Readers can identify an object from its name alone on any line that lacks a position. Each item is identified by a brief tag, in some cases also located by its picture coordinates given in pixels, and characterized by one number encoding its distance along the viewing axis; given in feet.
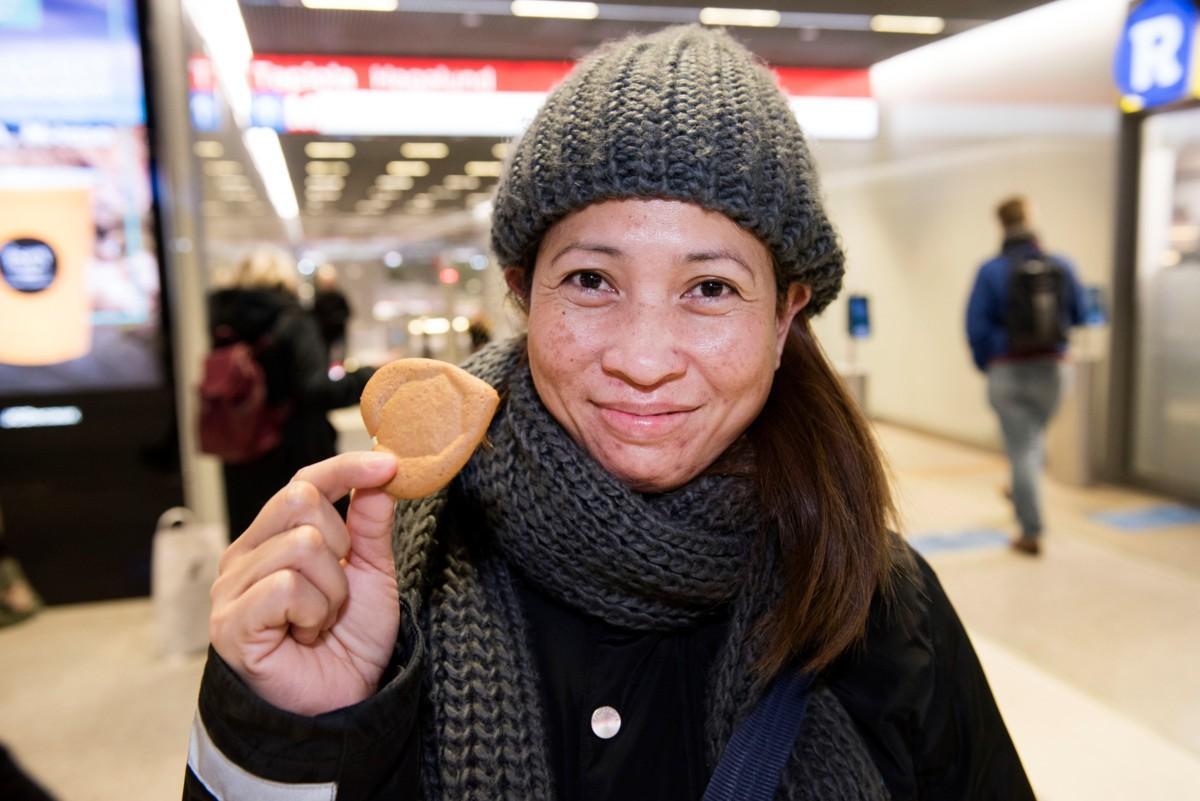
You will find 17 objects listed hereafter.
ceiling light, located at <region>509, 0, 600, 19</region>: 17.06
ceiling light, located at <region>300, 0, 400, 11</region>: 15.72
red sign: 17.35
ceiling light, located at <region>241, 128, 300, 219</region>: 21.67
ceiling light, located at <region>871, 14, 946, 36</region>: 18.28
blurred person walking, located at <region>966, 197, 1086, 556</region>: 17.35
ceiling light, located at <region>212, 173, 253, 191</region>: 35.40
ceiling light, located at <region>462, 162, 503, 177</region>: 28.09
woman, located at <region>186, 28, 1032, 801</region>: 3.37
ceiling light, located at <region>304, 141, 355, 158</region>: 24.81
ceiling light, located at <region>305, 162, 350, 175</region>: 31.81
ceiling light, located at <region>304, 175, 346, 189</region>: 37.29
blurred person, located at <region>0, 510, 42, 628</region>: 6.56
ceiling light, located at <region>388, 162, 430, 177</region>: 30.66
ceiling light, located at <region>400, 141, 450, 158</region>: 24.05
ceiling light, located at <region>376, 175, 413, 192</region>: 36.35
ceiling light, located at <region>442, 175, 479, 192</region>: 34.19
